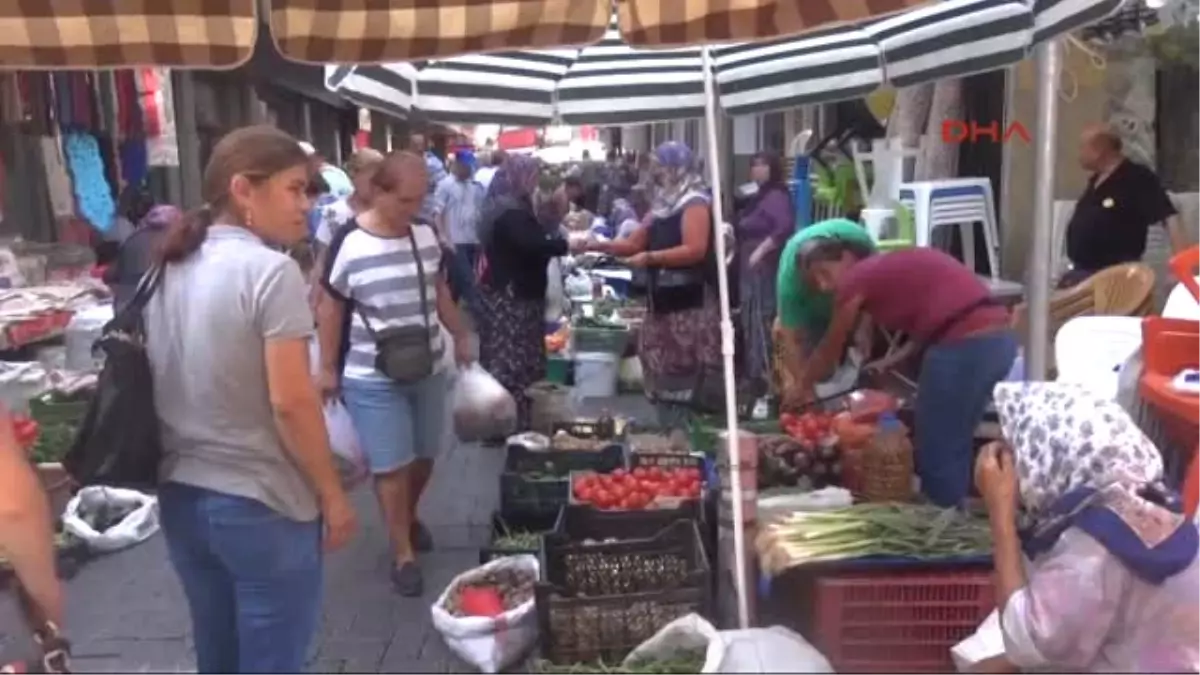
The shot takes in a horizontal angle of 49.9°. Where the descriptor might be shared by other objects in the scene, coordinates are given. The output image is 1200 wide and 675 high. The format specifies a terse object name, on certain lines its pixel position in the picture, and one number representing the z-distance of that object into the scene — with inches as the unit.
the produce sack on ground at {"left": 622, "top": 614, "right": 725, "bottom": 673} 100.9
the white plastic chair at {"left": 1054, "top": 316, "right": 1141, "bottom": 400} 203.9
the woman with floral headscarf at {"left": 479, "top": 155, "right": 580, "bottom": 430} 313.4
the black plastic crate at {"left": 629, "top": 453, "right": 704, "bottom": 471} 229.1
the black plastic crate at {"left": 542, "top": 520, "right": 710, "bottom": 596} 172.1
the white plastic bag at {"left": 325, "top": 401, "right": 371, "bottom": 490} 197.6
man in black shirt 298.8
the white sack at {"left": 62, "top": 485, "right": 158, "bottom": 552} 245.0
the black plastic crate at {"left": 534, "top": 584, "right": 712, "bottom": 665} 153.3
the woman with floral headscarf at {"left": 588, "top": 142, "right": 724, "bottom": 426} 292.0
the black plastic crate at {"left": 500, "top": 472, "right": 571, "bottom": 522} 228.2
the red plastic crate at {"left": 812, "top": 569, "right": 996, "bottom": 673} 138.3
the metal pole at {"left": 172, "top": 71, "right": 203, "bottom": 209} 590.9
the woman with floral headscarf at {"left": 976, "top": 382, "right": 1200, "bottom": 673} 105.7
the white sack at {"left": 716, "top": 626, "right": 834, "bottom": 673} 74.9
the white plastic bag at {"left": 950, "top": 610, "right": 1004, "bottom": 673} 125.1
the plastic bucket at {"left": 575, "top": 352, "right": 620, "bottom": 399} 390.6
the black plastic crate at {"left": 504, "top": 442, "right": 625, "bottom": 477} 243.1
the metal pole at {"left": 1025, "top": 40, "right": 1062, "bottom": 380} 172.4
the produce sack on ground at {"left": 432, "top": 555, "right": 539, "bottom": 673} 174.1
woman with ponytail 120.0
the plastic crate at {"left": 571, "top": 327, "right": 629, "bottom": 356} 393.4
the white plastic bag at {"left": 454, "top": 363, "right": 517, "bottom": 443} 243.1
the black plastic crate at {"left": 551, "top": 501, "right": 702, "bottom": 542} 194.7
